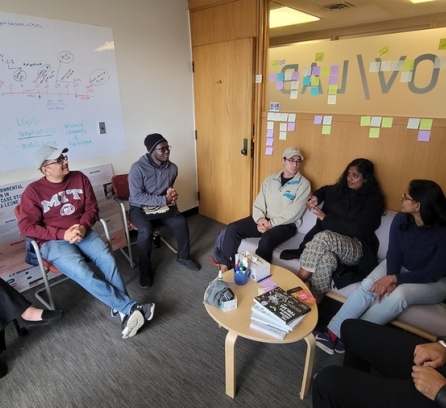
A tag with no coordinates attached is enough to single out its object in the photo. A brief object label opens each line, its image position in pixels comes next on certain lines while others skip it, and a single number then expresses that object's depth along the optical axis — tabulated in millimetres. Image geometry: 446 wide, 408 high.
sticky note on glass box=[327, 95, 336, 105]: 2580
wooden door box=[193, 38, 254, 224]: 3051
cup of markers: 1817
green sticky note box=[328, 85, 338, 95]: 2557
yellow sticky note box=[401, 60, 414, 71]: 2205
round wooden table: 1469
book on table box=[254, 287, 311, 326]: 1487
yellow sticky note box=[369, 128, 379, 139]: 2373
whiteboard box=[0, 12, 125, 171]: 2332
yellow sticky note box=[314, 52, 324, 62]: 2574
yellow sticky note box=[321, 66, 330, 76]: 2564
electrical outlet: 2904
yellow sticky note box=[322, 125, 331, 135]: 2602
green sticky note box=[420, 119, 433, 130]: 2145
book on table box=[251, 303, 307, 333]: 1469
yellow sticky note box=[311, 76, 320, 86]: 2633
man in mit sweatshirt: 2078
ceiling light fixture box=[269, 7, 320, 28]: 3124
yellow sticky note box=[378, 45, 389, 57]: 2287
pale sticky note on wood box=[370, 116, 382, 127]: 2344
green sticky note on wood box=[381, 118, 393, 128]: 2297
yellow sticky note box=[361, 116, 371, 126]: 2391
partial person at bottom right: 1108
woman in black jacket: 2049
